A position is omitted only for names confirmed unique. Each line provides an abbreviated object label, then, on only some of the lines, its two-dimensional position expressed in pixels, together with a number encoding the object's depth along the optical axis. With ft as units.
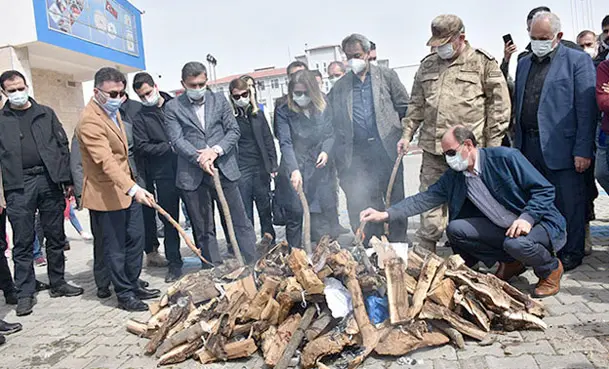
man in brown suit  14.06
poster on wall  40.96
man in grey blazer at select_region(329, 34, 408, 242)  17.32
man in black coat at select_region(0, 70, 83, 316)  15.35
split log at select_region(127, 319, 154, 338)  12.52
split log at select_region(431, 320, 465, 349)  10.33
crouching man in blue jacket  12.36
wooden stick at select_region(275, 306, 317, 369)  10.13
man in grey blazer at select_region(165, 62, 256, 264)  15.88
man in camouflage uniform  14.65
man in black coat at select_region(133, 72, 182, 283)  17.39
